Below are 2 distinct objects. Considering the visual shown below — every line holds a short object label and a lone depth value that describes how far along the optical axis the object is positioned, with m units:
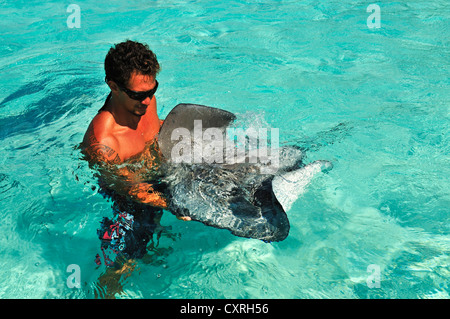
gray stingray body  2.61
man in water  2.68
